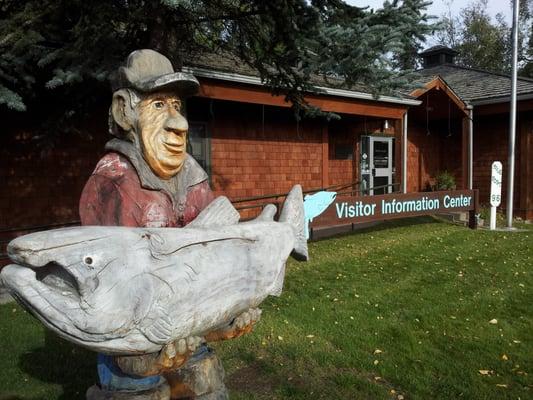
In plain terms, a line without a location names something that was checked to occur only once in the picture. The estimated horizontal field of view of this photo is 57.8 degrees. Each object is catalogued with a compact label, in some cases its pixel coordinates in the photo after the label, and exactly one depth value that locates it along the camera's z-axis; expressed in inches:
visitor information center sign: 303.7
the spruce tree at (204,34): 180.4
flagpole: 413.1
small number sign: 397.7
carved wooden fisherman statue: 70.2
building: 281.6
